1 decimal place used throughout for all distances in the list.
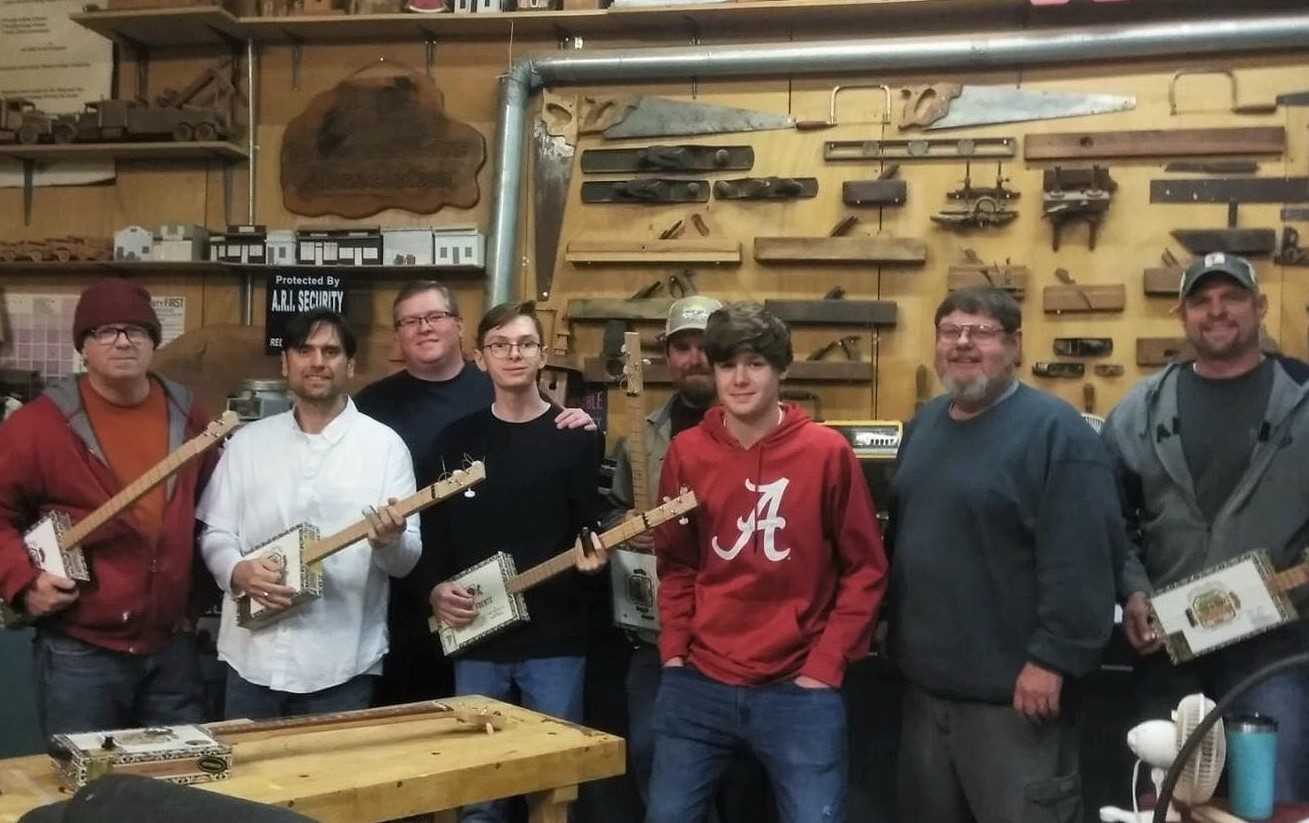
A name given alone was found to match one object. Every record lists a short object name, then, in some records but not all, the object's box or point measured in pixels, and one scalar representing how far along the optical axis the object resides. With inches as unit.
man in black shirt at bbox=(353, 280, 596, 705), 123.3
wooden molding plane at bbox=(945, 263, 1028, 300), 162.2
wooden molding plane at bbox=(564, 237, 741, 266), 170.7
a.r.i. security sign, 179.5
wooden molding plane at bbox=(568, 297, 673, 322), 170.2
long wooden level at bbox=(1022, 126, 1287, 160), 156.9
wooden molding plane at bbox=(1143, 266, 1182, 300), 157.3
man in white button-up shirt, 102.3
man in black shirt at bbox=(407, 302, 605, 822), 107.7
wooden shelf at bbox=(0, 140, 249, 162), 184.4
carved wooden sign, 182.9
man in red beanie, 103.3
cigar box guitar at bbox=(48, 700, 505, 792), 73.0
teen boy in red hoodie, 91.1
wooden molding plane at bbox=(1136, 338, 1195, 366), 158.7
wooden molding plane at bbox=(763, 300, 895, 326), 166.6
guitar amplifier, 125.1
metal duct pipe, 155.2
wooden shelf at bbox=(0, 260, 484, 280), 179.8
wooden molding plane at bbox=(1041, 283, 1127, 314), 160.9
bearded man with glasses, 90.9
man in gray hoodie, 95.7
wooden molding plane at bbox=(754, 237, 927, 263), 165.5
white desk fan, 66.7
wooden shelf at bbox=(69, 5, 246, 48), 178.4
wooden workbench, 73.5
